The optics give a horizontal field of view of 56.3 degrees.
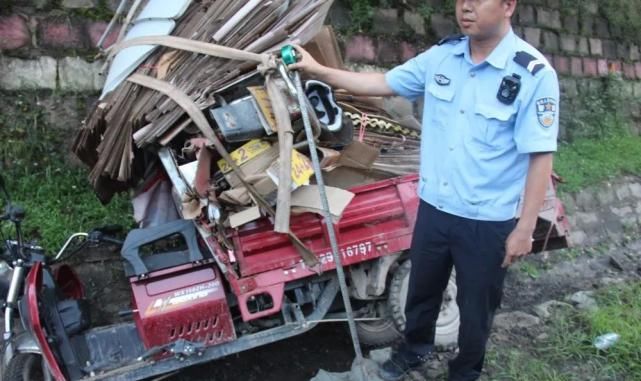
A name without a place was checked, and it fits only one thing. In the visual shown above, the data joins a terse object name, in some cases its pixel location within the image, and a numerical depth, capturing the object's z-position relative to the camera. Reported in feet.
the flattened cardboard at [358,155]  11.00
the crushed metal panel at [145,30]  11.10
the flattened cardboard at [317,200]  10.08
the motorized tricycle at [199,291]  10.41
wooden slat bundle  10.53
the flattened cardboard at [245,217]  10.16
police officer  8.11
